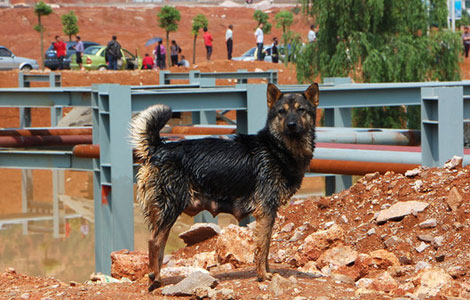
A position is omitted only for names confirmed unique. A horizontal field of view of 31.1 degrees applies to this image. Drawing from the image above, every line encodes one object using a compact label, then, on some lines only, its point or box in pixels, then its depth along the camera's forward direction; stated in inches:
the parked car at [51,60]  1752.0
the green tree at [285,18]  2494.7
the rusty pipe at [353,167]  348.5
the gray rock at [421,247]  274.2
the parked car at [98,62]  1663.4
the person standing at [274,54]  1691.9
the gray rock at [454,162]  316.2
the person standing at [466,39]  1790.1
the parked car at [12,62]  1733.1
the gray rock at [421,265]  256.1
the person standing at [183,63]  1688.4
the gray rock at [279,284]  213.8
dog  221.9
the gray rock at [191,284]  212.7
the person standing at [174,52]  1664.6
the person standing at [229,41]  1722.1
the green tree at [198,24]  2549.2
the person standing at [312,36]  1042.4
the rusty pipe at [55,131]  554.3
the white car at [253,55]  1779.8
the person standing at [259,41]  1657.2
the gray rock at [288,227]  322.0
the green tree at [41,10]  2295.8
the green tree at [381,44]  895.1
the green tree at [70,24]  2677.2
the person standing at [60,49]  1610.5
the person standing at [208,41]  1723.7
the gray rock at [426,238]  276.5
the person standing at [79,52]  1599.4
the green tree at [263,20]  2945.4
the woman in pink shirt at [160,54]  1641.2
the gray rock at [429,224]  282.2
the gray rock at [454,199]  284.7
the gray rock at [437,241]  273.1
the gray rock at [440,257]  264.4
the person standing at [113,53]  1513.3
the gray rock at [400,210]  292.8
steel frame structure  339.0
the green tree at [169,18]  2281.0
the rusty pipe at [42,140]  514.3
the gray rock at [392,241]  279.0
